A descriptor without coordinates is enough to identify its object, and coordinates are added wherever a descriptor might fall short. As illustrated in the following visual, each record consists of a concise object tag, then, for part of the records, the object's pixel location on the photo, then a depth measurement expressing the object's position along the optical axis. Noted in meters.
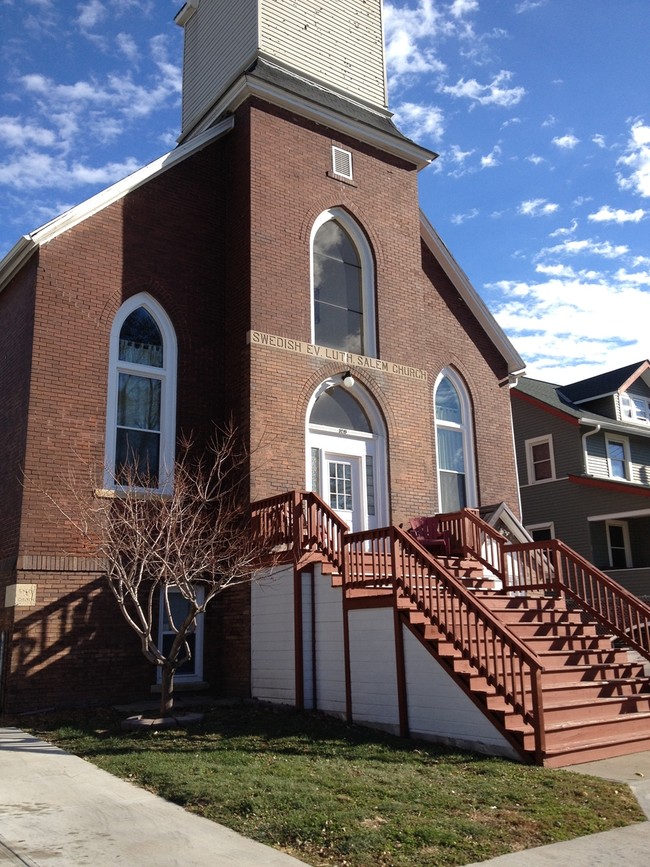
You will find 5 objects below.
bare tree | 10.75
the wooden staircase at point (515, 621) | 9.02
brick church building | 12.43
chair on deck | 14.40
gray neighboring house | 26.23
